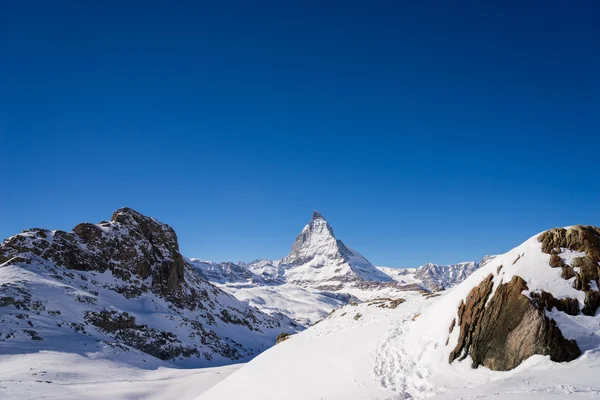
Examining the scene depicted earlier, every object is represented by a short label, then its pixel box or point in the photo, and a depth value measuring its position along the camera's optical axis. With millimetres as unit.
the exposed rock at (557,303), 15427
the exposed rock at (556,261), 16875
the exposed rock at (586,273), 15945
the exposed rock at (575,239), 16922
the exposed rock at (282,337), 38562
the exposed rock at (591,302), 15398
